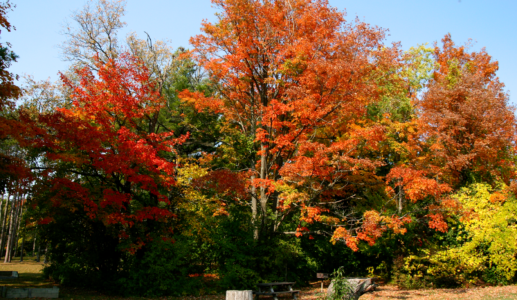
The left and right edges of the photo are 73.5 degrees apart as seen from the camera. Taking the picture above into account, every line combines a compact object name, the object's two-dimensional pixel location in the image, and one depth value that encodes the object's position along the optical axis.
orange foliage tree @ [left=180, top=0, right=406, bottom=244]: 12.99
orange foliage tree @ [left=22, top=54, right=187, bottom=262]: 11.17
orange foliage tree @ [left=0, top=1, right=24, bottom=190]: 9.29
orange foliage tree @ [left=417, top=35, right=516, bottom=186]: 15.22
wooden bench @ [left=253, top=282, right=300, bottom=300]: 11.77
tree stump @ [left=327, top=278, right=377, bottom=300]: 8.59
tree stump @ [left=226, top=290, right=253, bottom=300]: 5.51
